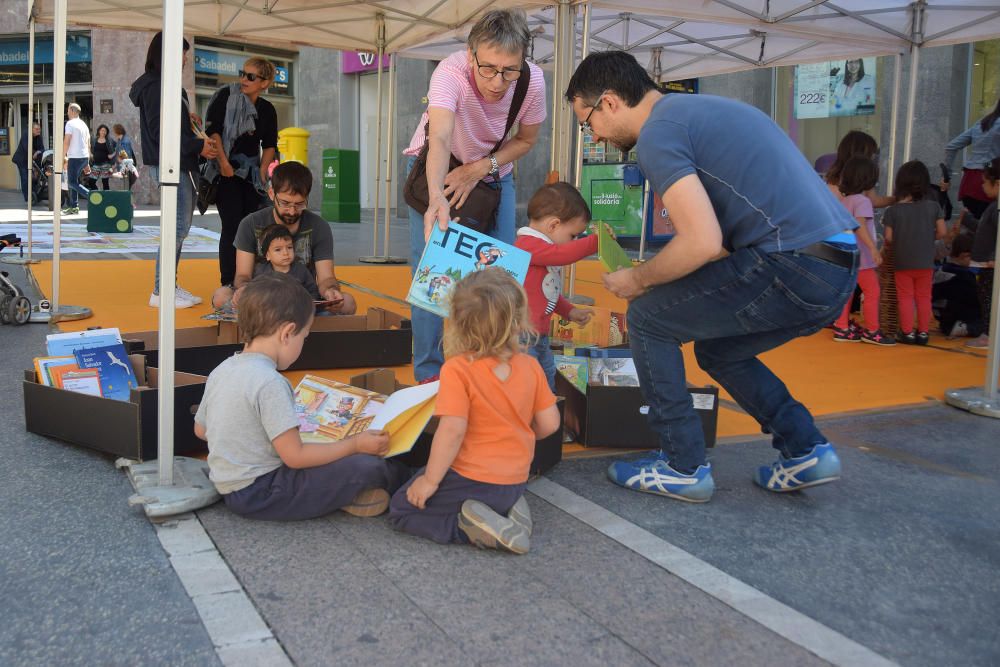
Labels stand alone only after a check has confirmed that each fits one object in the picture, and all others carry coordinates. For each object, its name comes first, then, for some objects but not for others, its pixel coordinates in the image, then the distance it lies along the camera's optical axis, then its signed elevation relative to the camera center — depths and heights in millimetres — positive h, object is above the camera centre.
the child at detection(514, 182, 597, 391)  3689 -27
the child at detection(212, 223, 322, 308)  5258 -172
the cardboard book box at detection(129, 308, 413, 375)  4508 -614
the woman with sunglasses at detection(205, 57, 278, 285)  6742 +646
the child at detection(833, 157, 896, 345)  6551 +26
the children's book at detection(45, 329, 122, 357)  3721 -483
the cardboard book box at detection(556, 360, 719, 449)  3680 -722
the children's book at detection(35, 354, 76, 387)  3641 -585
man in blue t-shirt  2762 +5
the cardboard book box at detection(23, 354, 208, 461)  3262 -725
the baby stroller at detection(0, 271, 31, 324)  5984 -541
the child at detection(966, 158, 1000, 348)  6367 +47
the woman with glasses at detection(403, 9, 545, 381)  3406 +448
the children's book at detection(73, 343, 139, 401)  3711 -586
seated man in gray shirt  5227 -28
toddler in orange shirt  2676 -582
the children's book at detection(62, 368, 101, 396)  3668 -638
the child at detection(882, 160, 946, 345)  6613 +58
